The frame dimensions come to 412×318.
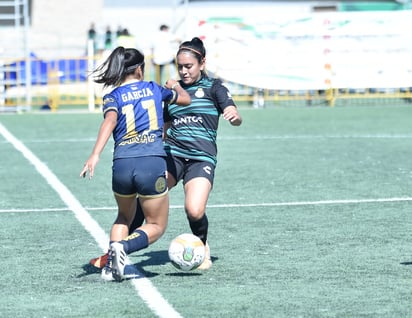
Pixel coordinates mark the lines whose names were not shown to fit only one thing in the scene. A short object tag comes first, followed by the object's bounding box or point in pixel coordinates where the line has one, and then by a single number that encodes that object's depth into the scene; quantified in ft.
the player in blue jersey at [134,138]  50.42
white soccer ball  51.96
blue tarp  176.24
